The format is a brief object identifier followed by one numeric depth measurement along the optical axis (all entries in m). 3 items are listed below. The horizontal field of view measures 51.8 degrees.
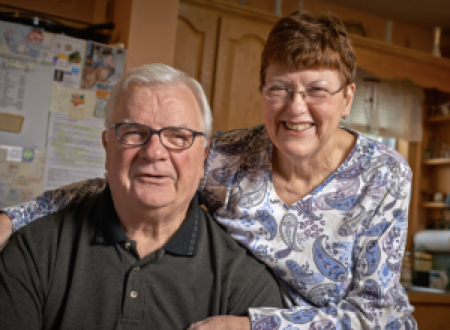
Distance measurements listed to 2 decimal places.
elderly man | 1.13
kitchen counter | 2.43
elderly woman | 1.21
